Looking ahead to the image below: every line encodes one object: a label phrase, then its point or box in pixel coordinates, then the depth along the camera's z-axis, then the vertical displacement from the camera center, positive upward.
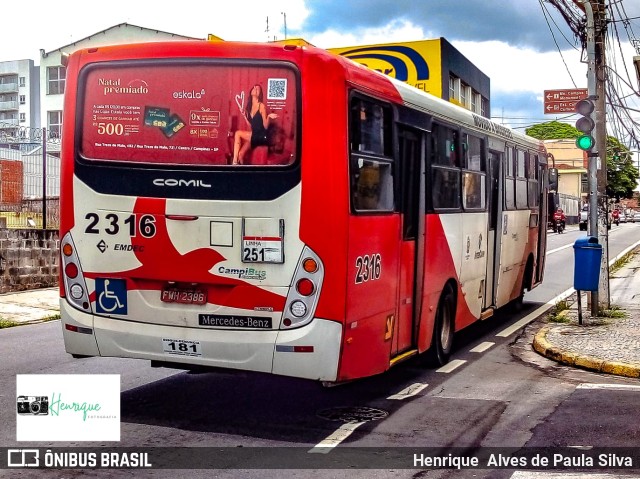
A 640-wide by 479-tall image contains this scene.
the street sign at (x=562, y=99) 15.12 +1.97
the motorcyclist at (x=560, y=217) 55.36 -0.21
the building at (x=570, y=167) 107.06 +5.79
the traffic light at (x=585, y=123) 14.24 +1.45
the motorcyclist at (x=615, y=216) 81.21 -0.19
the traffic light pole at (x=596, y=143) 14.40 +1.22
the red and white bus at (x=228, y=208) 7.06 +0.04
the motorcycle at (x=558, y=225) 55.44 -0.71
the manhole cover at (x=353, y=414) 7.76 -1.78
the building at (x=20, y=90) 80.56 +11.38
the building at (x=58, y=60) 52.56 +9.49
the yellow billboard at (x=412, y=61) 33.97 +5.88
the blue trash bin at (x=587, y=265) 13.25 -0.76
